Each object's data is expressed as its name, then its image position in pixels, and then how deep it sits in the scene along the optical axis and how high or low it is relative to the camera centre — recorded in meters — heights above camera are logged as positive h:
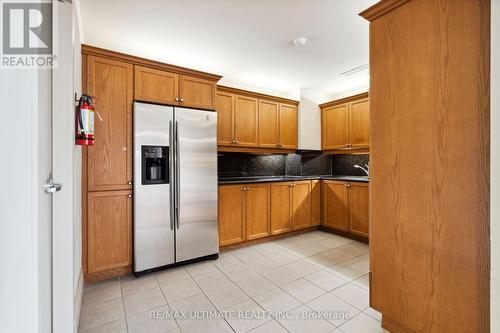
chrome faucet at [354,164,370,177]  4.03 -0.01
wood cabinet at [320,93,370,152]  3.74 +0.73
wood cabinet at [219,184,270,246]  3.08 -0.64
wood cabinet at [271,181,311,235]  3.52 -0.62
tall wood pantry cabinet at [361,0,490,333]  1.21 +0.01
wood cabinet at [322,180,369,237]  3.35 -0.62
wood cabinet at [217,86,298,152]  3.45 +0.73
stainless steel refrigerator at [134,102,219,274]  2.44 -0.22
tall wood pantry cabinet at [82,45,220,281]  2.25 +0.07
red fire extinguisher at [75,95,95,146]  1.71 +0.34
